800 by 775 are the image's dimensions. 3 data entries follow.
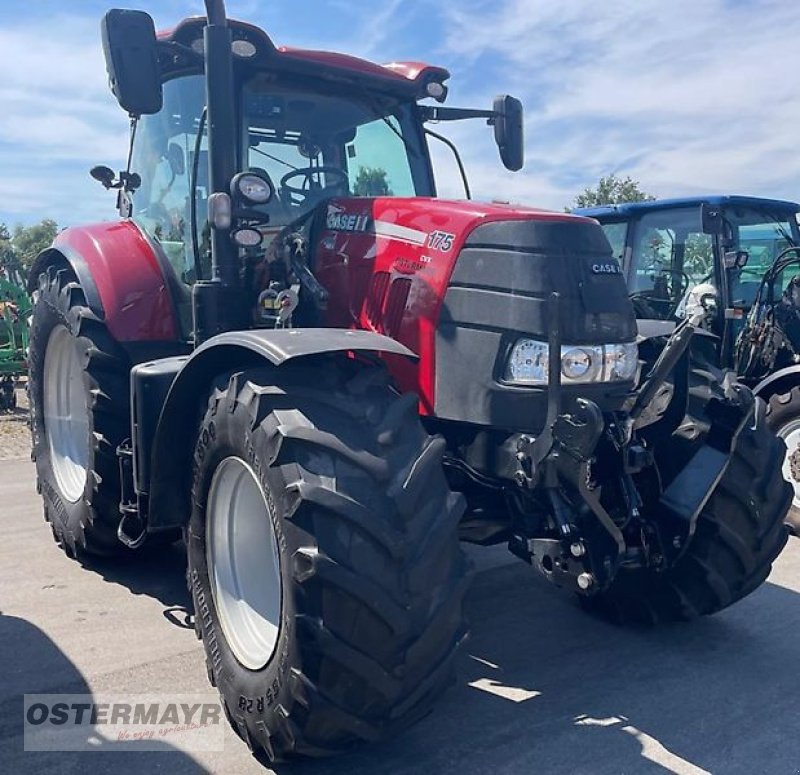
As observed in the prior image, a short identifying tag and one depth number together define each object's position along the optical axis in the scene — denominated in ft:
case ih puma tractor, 8.05
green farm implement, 32.46
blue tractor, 20.47
